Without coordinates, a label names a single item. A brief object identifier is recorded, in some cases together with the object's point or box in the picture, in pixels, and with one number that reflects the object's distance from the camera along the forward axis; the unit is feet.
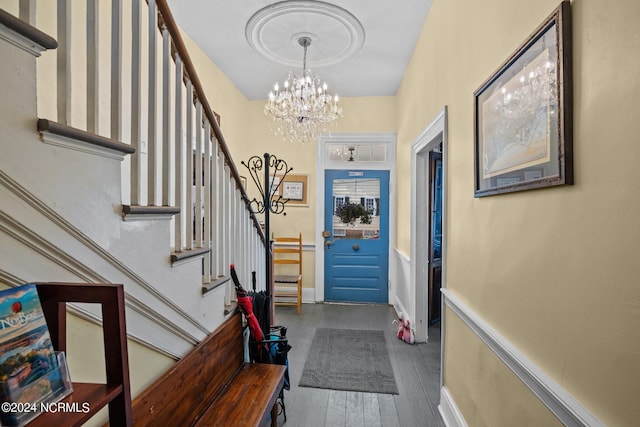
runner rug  8.58
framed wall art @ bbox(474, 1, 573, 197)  3.37
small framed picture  16.11
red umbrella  6.58
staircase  2.61
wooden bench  4.24
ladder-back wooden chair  14.85
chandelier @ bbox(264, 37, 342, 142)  11.14
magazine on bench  1.99
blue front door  15.87
